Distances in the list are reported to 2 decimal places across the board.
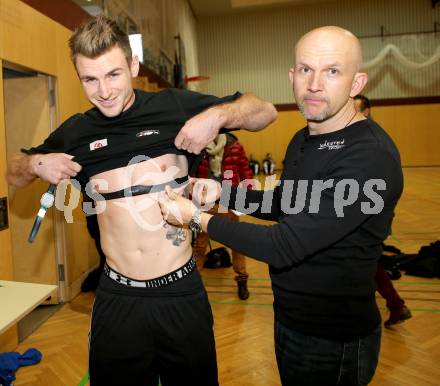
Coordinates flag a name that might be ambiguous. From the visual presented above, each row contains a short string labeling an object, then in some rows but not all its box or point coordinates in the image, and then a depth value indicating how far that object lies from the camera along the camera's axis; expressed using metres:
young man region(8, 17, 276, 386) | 1.68
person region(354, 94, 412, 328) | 3.49
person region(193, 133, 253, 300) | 4.30
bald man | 1.34
